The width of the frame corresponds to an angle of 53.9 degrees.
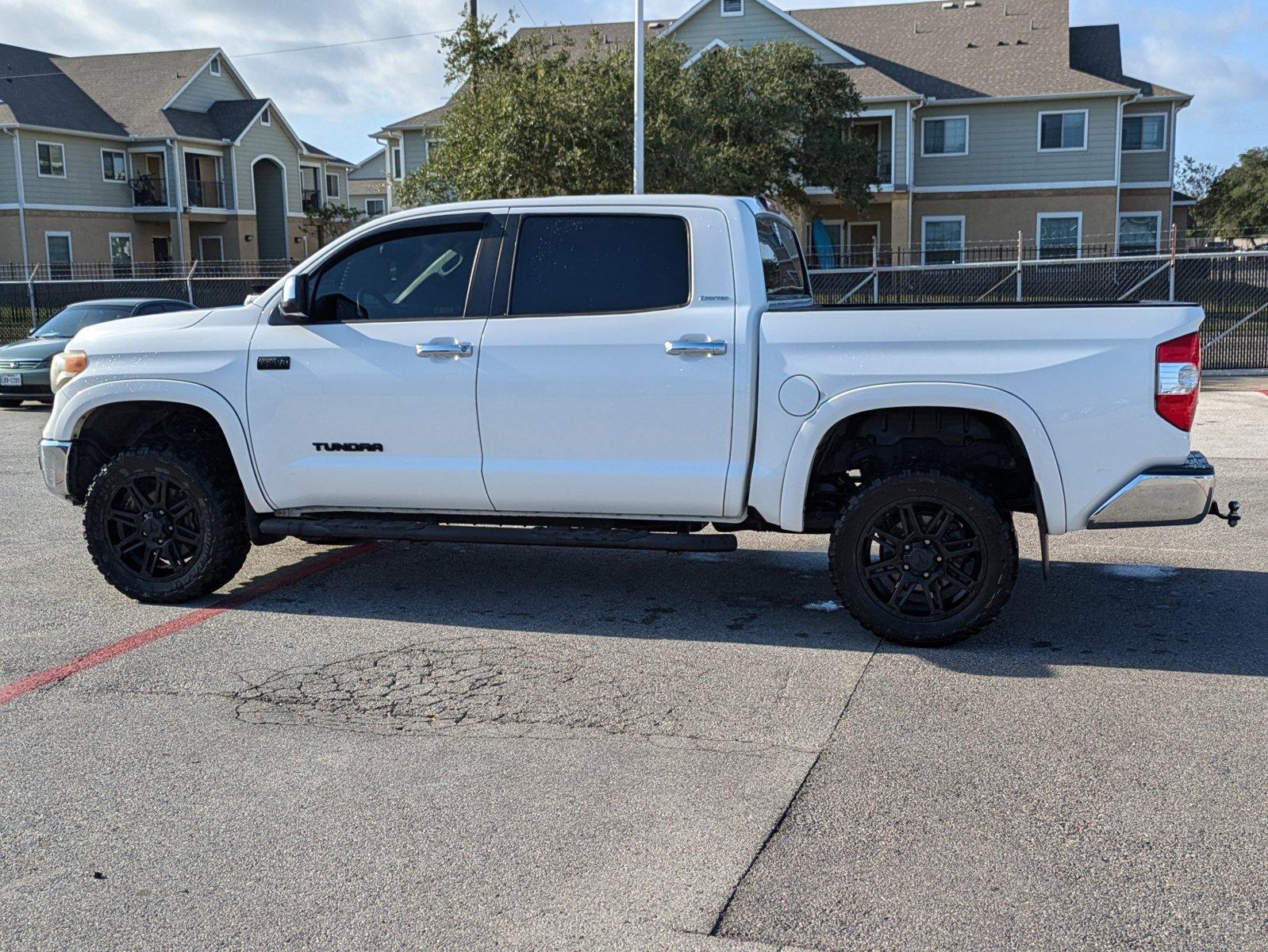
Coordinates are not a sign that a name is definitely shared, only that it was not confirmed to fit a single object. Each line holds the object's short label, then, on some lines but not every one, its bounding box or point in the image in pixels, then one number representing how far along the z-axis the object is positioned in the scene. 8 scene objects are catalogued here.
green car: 17.28
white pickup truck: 5.53
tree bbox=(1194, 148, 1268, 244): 60.97
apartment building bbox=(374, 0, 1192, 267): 37.66
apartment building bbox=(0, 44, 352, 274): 42.72
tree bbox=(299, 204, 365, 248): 49.09
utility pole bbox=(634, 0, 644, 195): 20.52
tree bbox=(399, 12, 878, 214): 21.30
